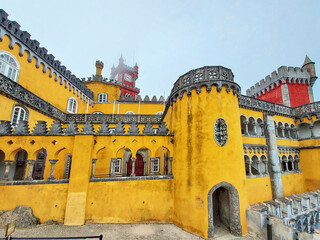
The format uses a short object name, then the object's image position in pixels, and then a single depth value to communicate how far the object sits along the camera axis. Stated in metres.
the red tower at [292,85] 19.20
